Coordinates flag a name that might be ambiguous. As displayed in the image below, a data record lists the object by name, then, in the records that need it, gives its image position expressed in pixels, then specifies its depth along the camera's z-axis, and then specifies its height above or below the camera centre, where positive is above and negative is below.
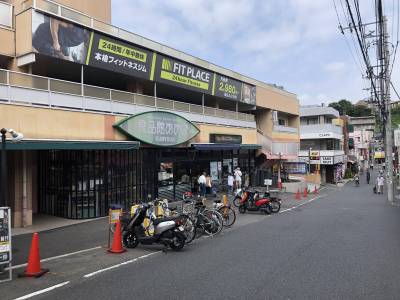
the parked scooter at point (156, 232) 9.77 -1.97
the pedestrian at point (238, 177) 24.67 -1.40
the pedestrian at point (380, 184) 31.75 -2.56
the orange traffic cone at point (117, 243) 9.73 -2.20
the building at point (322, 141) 48.09 +1.86
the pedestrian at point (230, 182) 23.48 -1.60
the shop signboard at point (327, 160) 47.90 -0.69
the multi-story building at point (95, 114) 13.49 +1.90
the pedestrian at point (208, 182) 22.09 -1.49
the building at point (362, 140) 82.59 +3.32
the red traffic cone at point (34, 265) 7.68 -2.17
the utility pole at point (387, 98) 21.02 +3.44
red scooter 16.81 -2.13
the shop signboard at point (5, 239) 7.51 -1.59
